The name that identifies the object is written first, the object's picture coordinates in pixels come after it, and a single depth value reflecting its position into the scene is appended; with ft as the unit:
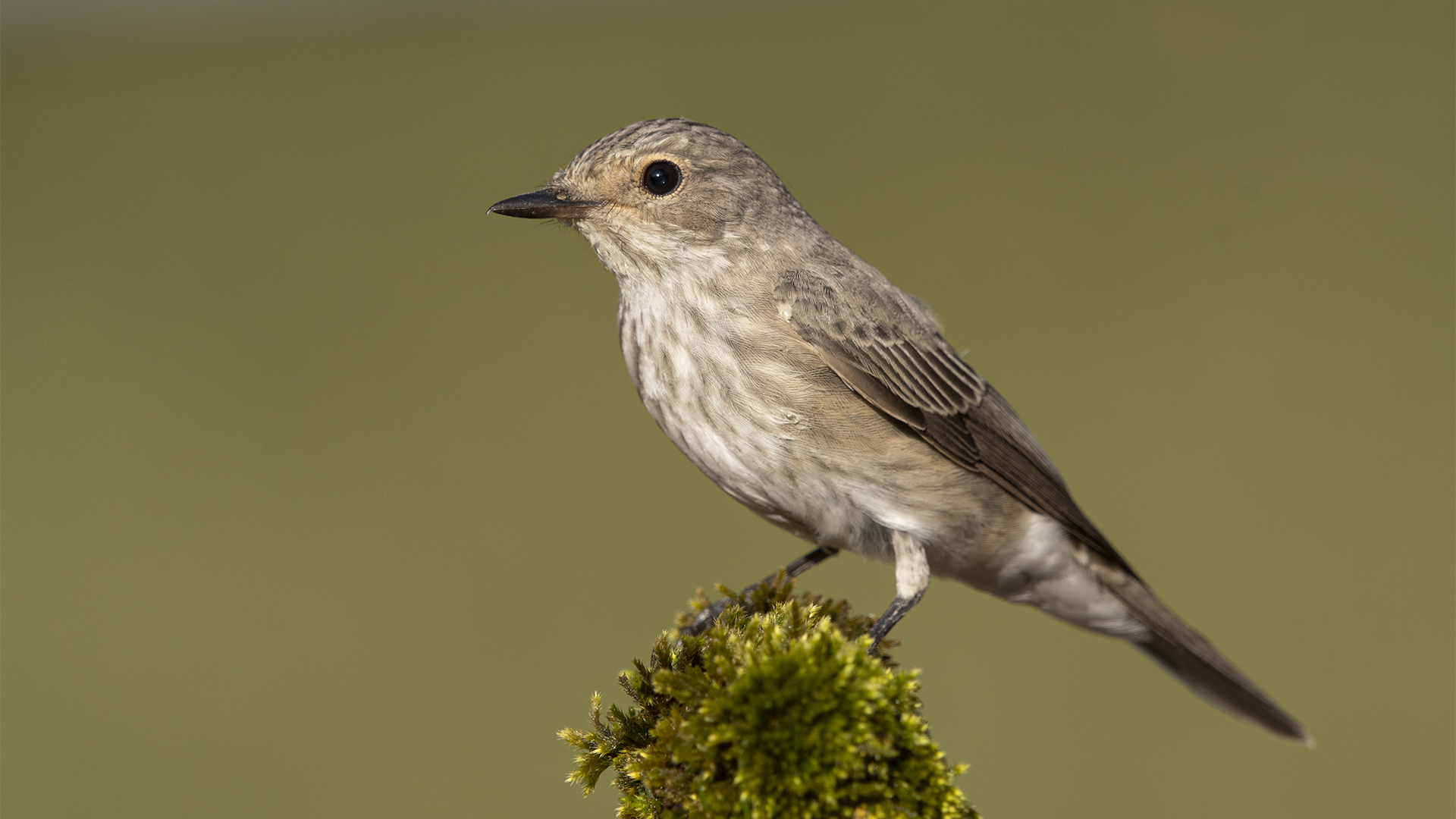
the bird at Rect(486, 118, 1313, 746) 11.07
